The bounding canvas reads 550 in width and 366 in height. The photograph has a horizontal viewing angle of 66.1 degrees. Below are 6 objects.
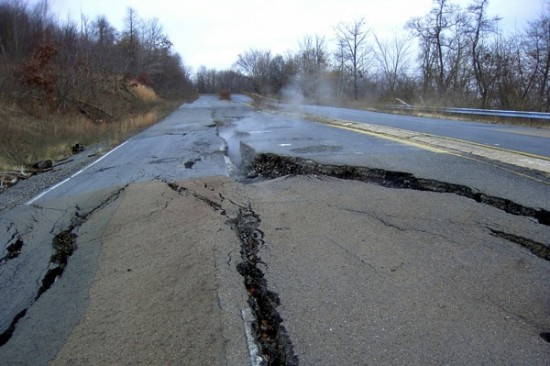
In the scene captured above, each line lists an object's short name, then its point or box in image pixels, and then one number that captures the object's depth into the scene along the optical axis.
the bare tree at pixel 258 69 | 66.67
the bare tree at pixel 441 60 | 33.16
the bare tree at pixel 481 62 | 25.28
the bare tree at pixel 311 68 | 53.97
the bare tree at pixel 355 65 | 53.41
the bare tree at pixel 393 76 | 44.88
